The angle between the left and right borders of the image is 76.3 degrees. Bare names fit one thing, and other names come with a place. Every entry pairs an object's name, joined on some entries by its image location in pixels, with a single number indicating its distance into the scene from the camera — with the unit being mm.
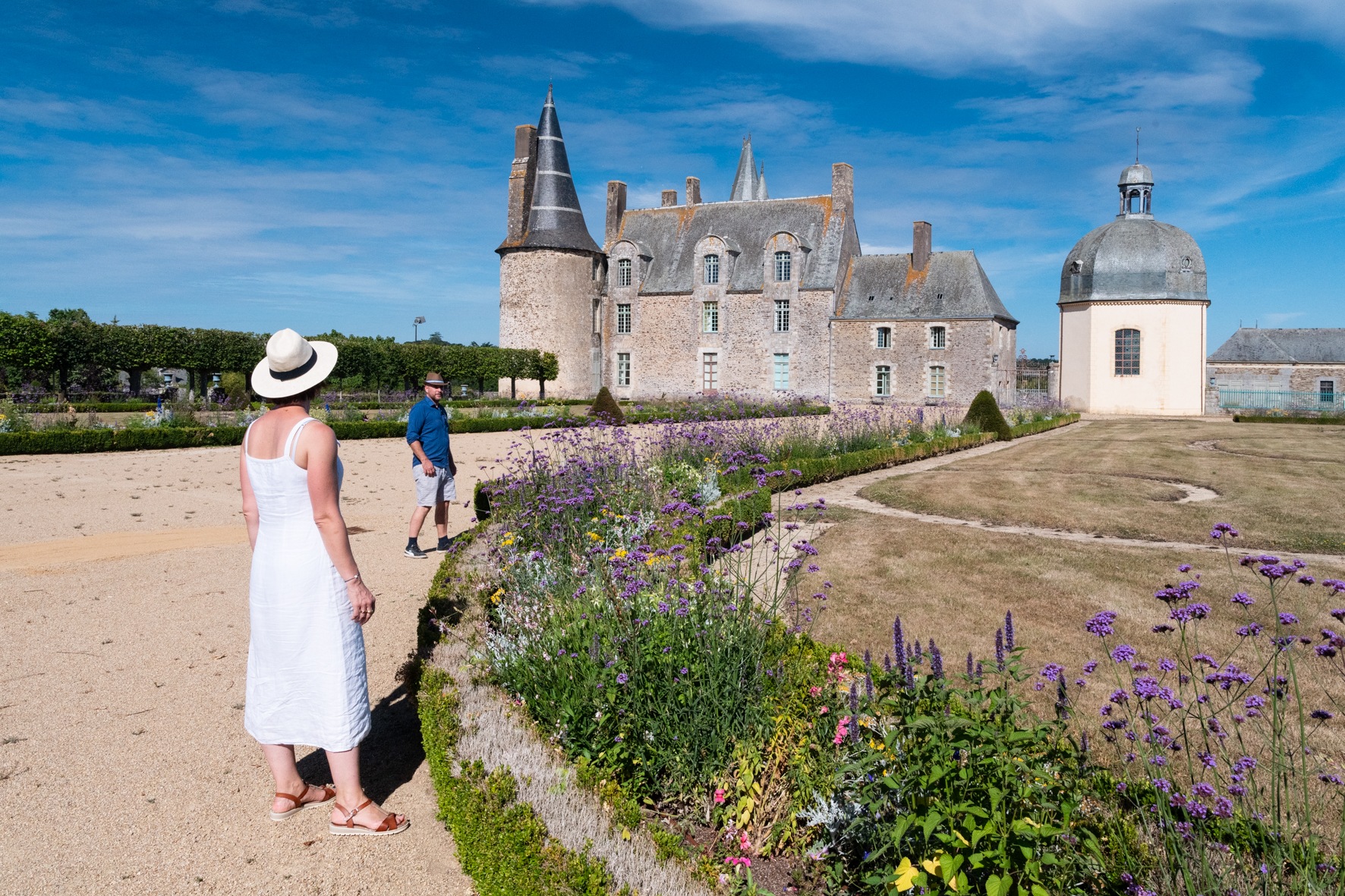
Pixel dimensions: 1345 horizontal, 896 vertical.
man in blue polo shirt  6633
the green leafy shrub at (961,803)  1969
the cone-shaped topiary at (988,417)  18188
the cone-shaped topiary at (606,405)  18220
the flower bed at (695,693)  2592
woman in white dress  2699
